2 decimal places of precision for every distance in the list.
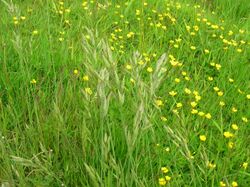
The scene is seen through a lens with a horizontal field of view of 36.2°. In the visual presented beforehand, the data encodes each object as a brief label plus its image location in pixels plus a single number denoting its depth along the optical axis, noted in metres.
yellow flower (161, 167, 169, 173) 1.83
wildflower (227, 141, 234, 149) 2.00
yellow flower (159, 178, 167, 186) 1.77
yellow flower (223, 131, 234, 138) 2.10
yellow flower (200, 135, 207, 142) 2.09
